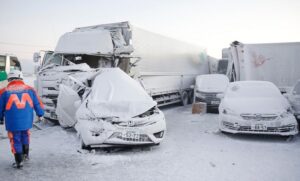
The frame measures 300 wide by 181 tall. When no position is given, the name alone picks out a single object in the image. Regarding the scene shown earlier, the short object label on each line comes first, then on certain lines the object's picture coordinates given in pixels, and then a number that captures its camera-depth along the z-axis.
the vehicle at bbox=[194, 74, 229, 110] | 12.30
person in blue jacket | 4.57
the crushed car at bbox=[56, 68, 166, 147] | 5.43
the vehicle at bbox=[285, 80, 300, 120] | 7.73
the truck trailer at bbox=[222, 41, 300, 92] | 11.70
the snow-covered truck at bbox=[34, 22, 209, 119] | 8.82
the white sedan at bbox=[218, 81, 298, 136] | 6.60
